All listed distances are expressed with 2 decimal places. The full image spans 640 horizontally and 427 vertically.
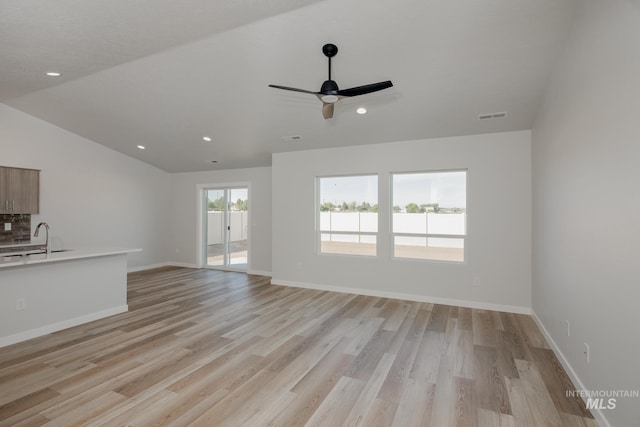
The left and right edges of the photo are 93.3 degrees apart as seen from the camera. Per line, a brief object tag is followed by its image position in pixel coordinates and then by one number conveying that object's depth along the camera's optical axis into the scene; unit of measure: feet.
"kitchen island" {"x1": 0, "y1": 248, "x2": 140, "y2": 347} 11.11
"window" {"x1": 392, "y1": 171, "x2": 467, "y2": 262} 16.14
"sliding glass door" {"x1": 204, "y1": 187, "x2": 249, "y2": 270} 25.14
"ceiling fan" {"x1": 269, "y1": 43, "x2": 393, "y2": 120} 8.80
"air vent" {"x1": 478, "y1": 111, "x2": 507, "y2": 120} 13.27
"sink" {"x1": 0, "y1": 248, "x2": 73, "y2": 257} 12.11
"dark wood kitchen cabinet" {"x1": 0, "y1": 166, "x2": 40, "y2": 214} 17.02
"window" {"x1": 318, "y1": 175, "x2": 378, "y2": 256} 18.25
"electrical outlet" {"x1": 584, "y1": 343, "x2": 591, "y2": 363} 7.57
